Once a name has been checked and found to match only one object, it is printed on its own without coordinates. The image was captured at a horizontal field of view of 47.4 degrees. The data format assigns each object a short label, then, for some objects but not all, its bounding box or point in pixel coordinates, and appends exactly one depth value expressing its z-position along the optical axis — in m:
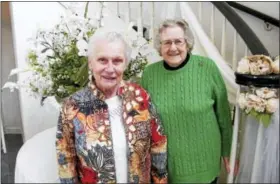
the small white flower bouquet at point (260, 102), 0.71
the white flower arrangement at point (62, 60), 1.30
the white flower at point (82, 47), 1.23
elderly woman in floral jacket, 1.08
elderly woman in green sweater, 1.23
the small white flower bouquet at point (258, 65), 0.68
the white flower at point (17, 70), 1.26
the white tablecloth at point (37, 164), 1.41
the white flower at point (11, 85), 1.18
